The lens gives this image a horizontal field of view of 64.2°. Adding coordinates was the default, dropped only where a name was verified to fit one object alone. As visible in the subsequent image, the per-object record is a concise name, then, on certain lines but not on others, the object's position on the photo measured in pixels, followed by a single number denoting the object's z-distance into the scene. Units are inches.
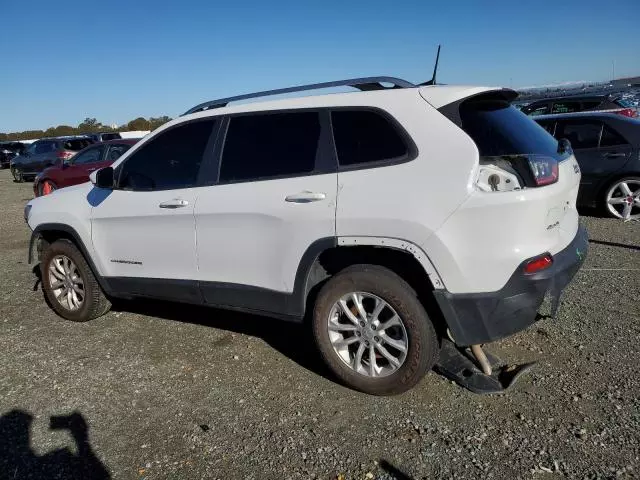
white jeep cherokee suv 109.6
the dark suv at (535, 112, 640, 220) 288.2
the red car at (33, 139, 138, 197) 484.1
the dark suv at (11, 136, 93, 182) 773.3
